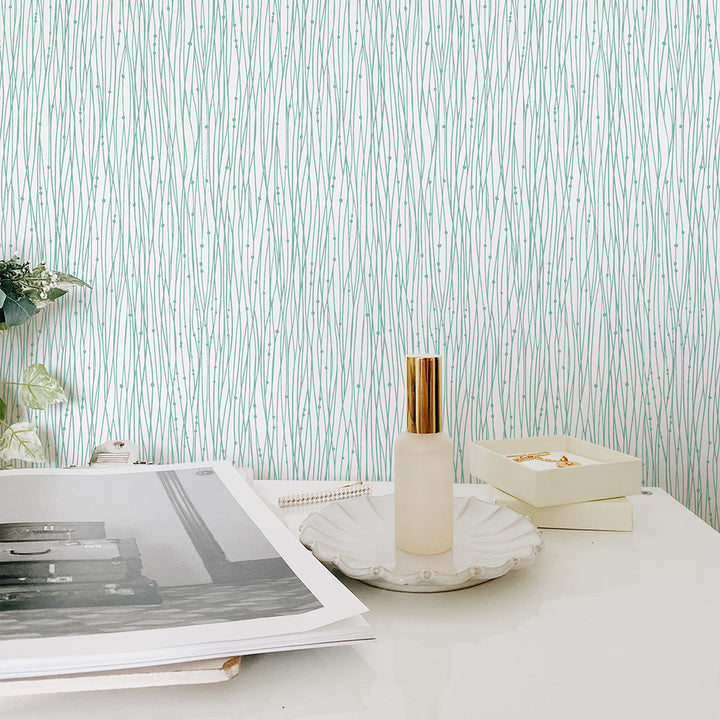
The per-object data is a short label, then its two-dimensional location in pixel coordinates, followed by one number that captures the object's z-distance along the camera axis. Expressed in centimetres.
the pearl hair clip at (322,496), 83
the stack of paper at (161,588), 42
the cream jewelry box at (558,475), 72
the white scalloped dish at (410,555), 57
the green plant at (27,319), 93
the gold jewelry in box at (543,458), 81
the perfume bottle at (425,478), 61
